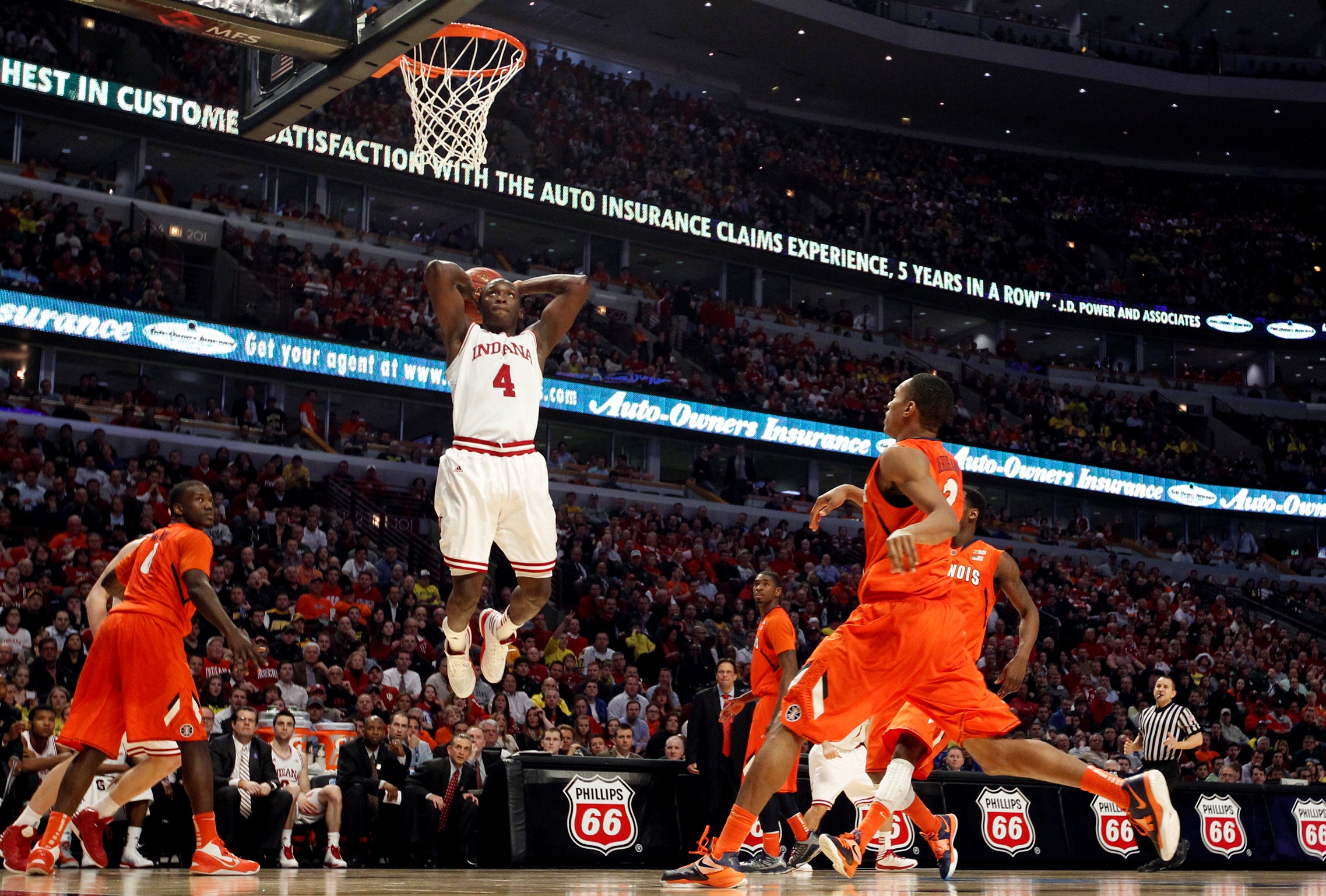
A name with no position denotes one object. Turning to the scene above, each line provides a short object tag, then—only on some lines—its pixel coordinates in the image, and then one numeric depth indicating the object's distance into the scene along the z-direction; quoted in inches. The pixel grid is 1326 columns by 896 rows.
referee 427.5
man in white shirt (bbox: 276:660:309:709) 530.6
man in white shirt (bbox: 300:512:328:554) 730.2
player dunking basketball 296.2
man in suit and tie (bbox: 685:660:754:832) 439.2
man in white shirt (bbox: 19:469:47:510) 701.9
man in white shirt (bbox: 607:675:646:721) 601.0
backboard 315.3
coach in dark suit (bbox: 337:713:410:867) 413.1
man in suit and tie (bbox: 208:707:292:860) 386.3
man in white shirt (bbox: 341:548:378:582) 695.1
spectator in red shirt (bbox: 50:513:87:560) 631.8
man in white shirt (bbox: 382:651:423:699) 568.7
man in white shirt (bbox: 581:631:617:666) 669.9
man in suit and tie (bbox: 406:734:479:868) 419.8
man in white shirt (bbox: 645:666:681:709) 609.9
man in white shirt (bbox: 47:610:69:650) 528.7
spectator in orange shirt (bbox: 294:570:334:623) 637.9
